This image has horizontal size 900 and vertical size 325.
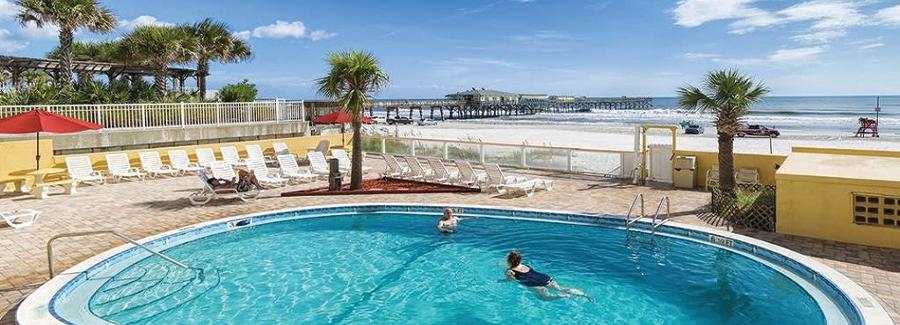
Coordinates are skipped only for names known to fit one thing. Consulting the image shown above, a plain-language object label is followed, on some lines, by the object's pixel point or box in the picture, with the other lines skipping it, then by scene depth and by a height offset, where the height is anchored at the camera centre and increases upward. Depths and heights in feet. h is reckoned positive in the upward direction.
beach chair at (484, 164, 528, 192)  42.57 -2.87
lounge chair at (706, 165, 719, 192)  42.78 -2.84
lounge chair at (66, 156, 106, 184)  44.39 -2.36
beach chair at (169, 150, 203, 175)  52.03 -2.05
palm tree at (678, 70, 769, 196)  39.09 +2.41
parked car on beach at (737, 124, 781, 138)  124.98 +1.34
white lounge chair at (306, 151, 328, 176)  49.60 -2.09
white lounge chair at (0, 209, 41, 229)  30.99 -4.34
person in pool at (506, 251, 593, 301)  23.27 -5.84
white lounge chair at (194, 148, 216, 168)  53.01 -1.59
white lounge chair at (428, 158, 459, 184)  46.93 -2.79
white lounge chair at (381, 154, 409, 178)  49.32 -2.35
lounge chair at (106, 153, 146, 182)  48.06 -2.36
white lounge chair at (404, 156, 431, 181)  48.32 -2.63
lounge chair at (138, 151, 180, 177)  50.18 -2.18
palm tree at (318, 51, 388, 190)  41.88 +4.40
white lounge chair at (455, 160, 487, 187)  44.62 -2.90
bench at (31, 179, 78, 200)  40.19 -3.42
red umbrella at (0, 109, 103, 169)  39.68 +1.22
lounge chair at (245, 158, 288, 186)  45.68 -2.80
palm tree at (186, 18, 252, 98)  86.28 +15.03
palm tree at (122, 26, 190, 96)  79.46 +13.13
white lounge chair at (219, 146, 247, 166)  54.65 -1.48
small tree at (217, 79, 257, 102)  79.66 +6.67
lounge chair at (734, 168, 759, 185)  42.10 -2.81
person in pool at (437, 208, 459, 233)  32.83 -4.80
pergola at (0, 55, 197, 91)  84.79 +12.15
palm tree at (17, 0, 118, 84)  63.21 +14.06
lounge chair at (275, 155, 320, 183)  47.37 -2.56
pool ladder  31.27 -4.70
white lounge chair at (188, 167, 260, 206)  38.63 -3.72
